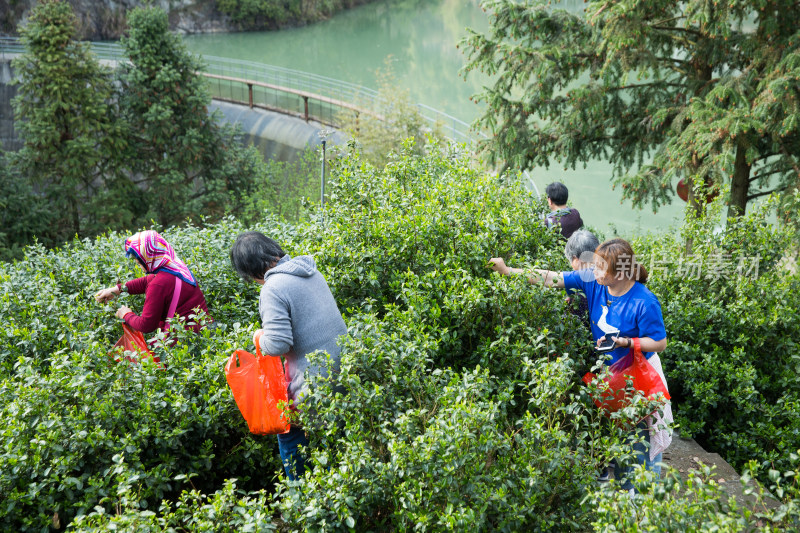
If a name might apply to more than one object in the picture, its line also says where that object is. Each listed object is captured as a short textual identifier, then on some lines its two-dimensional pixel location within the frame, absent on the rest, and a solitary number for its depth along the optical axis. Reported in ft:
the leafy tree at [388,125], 50.34
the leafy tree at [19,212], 39.70
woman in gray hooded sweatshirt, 10.05
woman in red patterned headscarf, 13.10
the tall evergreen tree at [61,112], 39.73
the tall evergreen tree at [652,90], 23.04
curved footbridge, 59.16
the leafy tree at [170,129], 41.34
